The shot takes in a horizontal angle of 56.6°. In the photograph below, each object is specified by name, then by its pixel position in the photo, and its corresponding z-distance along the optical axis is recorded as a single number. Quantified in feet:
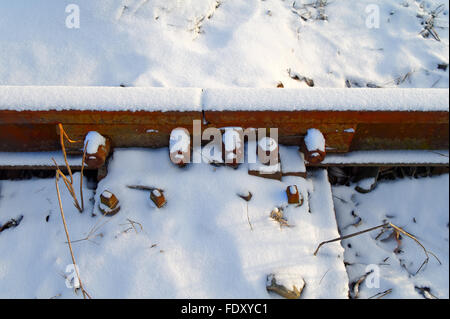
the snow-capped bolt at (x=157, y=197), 2.77
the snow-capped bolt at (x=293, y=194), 2.84
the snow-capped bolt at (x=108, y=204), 2.74
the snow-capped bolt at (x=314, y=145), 2.91
